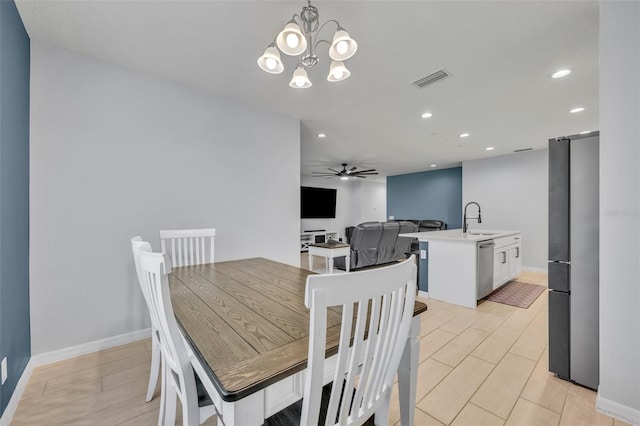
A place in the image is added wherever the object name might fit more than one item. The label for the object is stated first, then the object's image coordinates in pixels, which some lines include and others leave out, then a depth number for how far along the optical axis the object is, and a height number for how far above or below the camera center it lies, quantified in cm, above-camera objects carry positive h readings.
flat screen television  786 +35
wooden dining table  64 -41
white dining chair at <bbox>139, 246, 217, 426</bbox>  79 -40
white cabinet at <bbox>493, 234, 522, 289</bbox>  365 -71
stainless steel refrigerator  165 -30
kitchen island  307 -67
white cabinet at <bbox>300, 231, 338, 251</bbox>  762 -74
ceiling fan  646 +106
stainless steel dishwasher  318 -70
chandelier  128 +87
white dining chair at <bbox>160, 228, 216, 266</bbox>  205 -19
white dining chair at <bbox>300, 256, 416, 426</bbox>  58 -34
